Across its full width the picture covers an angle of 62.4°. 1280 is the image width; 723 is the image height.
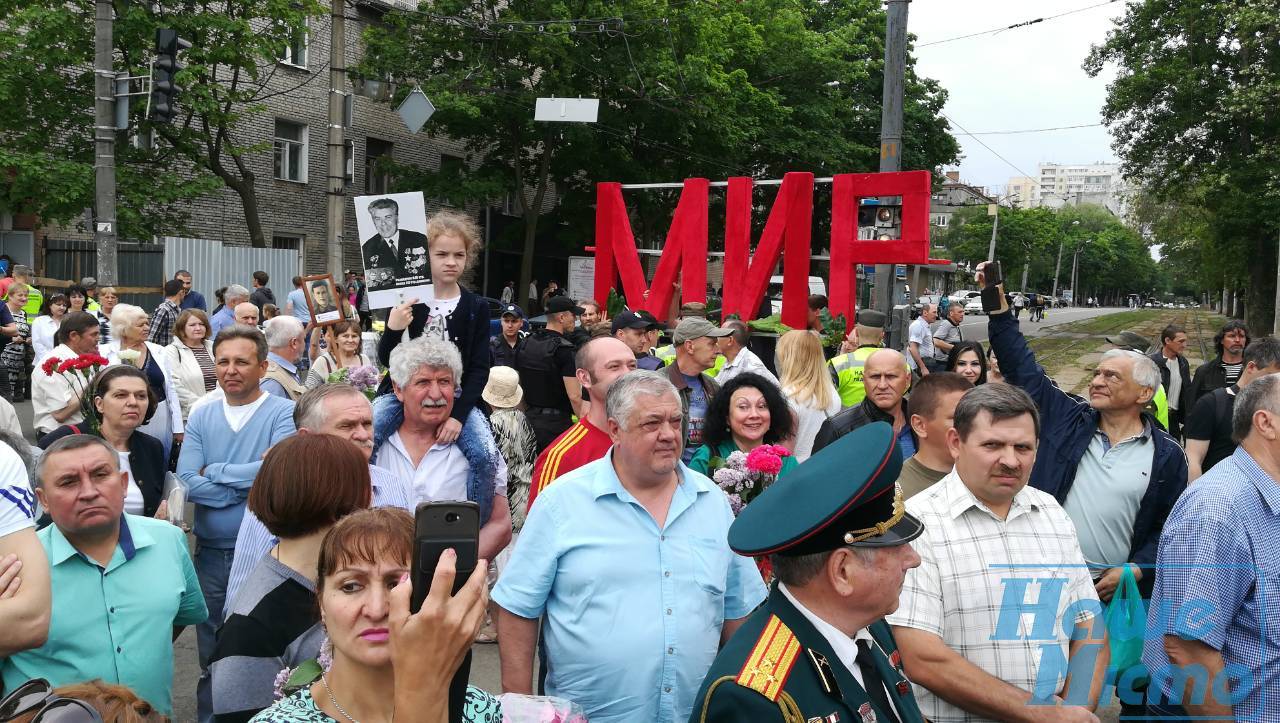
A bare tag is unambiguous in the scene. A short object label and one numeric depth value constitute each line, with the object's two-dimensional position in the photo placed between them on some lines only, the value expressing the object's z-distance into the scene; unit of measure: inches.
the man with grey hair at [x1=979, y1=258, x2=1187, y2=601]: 181.6
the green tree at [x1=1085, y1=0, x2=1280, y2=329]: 1206.9
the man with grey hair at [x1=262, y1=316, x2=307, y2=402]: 282.2
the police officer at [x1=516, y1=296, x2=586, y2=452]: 320.8
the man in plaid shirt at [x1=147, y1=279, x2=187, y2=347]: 458.6
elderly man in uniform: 91.3
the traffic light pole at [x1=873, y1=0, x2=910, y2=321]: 502.9
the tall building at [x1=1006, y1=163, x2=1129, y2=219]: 2121.1
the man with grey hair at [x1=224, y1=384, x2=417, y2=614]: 165.8
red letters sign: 527.2
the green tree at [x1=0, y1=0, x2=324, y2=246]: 733.3
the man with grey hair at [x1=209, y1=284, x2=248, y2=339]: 468.8
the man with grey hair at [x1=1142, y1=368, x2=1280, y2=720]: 128.9
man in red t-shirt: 183.8
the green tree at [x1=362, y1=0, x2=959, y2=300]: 1087.6
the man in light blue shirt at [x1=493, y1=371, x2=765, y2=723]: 128.3
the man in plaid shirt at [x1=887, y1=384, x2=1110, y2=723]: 125.3
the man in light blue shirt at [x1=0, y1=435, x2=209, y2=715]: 131.7
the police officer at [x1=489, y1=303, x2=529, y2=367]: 386.9
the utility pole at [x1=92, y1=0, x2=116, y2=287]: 525.7
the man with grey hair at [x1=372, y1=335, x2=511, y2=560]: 179.0
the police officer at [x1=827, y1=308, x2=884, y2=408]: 311.3
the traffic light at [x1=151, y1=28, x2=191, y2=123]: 494.0
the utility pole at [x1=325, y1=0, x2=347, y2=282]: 654.5
